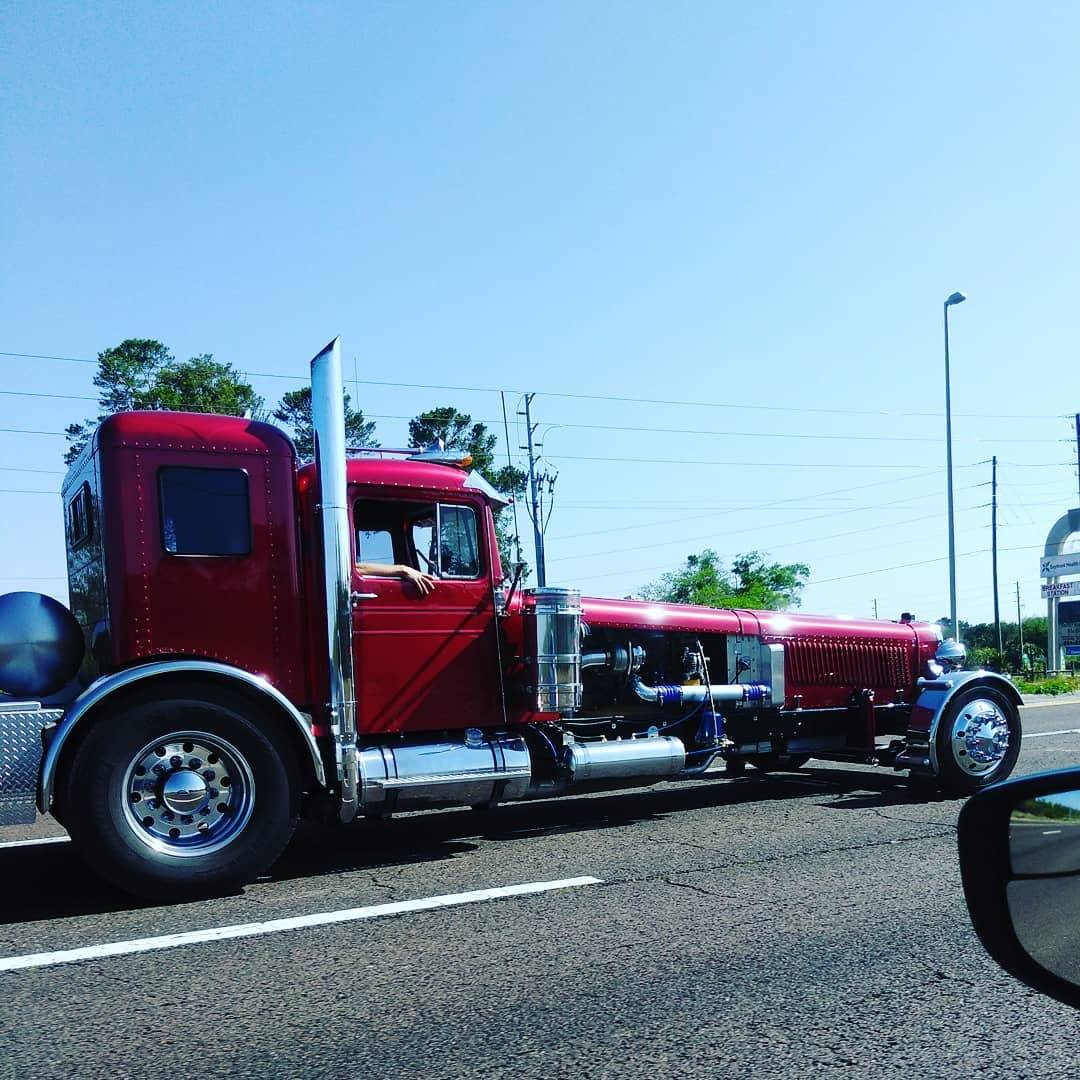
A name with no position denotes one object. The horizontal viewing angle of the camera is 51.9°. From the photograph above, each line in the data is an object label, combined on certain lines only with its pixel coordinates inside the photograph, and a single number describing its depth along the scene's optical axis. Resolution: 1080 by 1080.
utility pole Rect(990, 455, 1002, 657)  59.66
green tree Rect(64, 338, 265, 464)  31.80
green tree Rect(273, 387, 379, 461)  32.12
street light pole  28.27
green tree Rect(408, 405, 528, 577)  35.38
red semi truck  5.91
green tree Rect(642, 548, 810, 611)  67.00
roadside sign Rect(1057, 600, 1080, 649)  48.81
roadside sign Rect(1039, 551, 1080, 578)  46.53
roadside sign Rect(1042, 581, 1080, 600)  47.16
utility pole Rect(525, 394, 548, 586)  38.54
